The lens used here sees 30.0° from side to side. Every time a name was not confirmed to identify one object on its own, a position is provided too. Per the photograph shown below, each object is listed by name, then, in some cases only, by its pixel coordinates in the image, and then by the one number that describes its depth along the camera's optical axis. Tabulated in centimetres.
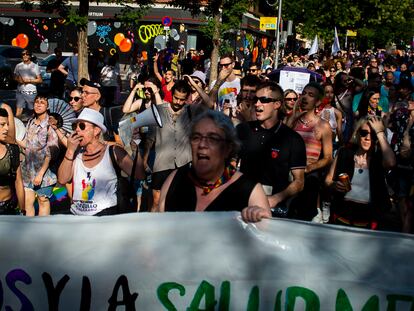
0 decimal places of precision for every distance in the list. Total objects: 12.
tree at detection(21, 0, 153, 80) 1756
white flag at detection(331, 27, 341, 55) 2873
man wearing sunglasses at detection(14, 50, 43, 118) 1698
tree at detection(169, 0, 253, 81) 2180
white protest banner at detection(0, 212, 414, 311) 365
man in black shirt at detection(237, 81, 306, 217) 559
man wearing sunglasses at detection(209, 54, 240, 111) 1041
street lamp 2576
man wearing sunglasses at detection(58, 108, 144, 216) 564
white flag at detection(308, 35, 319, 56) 2620
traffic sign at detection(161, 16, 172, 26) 2898
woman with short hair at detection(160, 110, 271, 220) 411
